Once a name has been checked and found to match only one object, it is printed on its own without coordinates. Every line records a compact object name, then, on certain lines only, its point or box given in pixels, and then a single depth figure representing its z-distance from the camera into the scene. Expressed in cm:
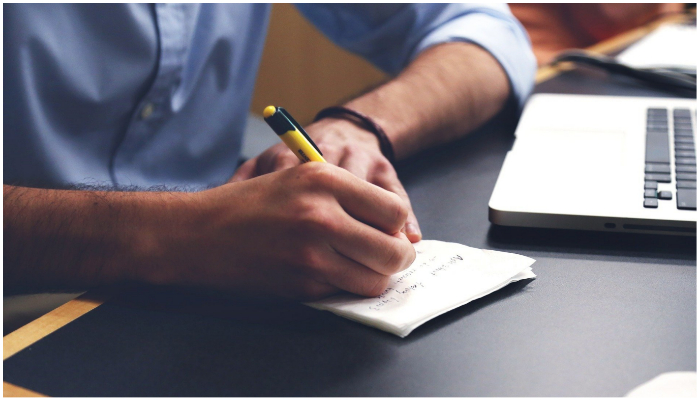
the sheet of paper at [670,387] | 31
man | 38
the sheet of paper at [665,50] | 98
